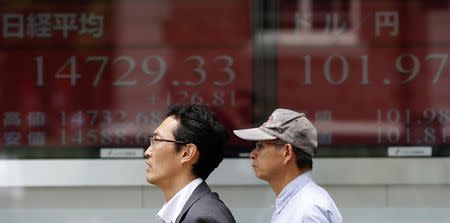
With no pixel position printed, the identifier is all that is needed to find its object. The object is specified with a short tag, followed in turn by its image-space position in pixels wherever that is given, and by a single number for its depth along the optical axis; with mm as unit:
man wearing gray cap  7122
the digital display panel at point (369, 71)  12340
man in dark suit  6816
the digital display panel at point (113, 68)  12310
